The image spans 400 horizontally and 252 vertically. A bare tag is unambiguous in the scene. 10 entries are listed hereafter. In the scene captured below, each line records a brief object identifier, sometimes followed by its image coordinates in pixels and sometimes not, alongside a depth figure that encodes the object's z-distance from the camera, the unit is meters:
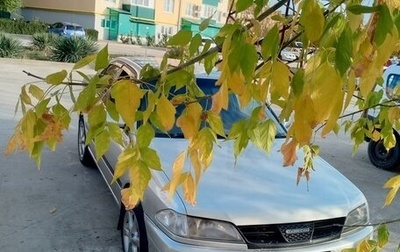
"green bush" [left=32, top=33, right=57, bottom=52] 19.14
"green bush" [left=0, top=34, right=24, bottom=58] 17.06
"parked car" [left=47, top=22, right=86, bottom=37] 34.97
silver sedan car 2.56
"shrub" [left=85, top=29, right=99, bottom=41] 37.64
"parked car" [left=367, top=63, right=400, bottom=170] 6.55
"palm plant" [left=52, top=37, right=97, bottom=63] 17.91
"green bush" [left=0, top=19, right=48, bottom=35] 36.06
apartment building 42.62
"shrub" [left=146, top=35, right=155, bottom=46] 42.08
